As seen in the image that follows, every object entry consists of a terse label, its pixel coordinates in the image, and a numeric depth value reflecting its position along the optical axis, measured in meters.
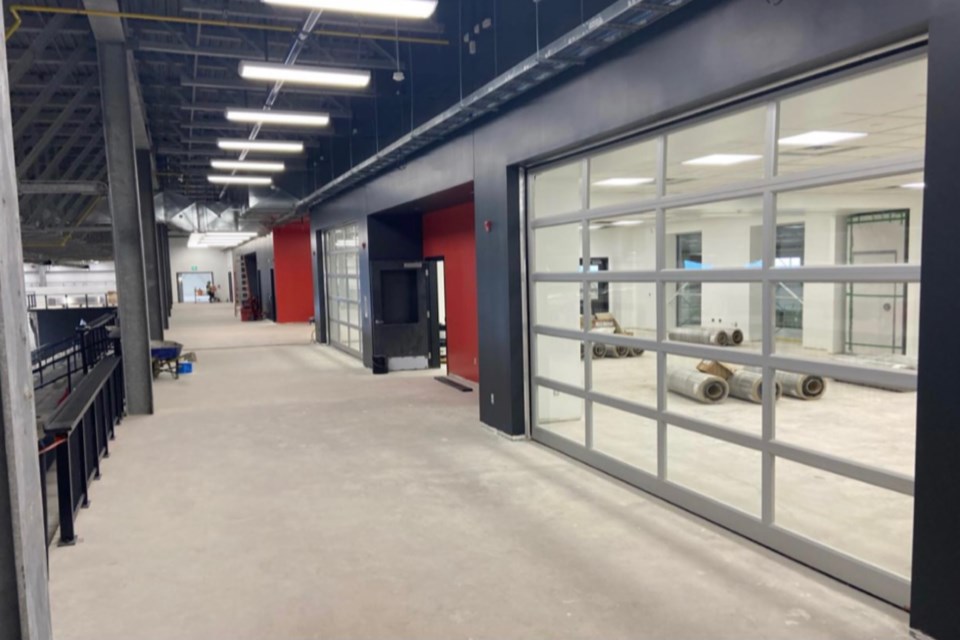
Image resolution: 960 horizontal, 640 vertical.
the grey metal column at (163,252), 24.88
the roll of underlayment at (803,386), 7.53
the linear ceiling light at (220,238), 20.99
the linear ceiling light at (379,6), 5.09
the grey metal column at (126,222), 7.92
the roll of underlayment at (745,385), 7.64
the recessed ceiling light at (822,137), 6.00
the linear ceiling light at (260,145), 10.03
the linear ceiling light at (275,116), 8.31
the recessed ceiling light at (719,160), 5.63
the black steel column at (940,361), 2.75
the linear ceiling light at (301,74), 6.54
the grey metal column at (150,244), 13.57
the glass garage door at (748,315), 3.79
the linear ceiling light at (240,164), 11.41
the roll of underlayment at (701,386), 7.50
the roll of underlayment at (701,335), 5.55
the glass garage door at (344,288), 13.49
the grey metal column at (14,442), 1.39
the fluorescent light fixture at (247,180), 14.00
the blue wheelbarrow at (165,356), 11.00
